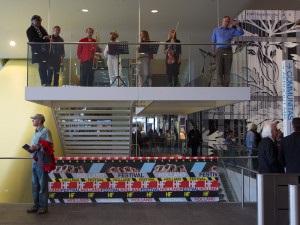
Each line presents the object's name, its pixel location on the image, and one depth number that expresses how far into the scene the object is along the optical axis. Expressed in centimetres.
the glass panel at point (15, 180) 896
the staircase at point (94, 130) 1213
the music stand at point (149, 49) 928
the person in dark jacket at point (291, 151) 546
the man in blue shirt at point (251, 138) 1211
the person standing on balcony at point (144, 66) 929
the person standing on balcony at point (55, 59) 912
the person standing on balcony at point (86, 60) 925
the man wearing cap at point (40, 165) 645
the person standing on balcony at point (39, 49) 908
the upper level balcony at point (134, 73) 917
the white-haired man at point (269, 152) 552
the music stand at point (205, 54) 932
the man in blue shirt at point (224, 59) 929
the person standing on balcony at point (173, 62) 927
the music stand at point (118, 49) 930
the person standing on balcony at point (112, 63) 929
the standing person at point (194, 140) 1523
